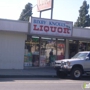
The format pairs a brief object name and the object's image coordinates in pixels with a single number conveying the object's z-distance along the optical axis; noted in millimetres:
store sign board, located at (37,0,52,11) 16922
